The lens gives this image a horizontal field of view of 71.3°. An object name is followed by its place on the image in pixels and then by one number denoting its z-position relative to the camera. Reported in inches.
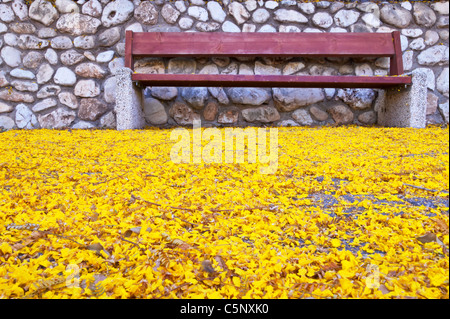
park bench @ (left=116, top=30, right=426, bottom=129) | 166.7
